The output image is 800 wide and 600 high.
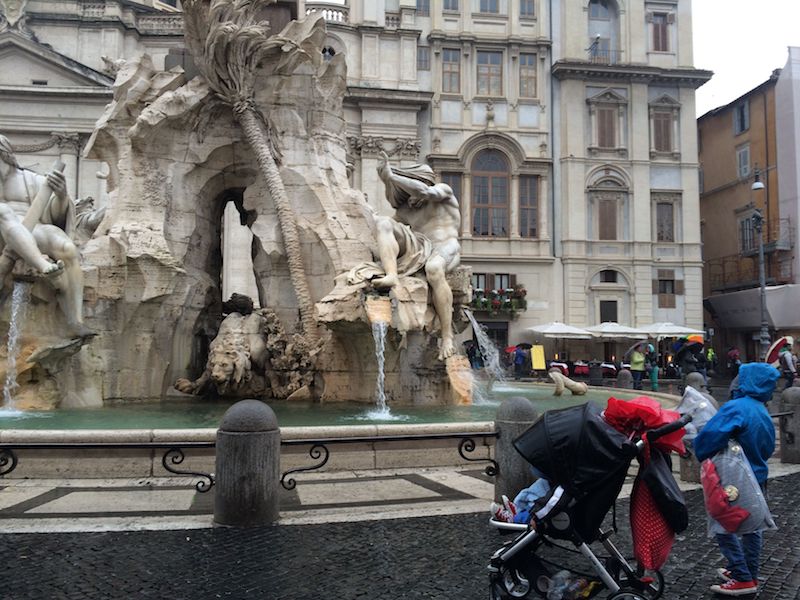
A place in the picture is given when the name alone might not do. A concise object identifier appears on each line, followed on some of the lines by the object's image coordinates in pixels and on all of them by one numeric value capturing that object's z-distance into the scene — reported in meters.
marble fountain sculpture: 11.05
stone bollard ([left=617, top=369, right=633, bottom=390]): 18.89
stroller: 3.72
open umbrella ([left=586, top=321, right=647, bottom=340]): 33.75
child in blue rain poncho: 4.29
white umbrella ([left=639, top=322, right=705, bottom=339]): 33.53
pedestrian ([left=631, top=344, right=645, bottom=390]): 21.88
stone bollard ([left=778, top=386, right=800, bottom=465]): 8.77
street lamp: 21.88
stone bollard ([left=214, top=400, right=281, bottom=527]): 5.47
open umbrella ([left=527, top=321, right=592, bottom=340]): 32.72
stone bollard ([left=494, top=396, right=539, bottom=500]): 5.90
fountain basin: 6.70
